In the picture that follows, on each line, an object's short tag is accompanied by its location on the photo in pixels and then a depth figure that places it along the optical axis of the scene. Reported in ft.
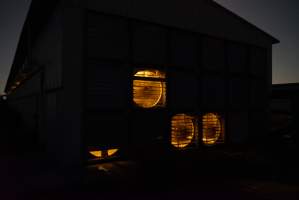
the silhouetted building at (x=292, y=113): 28.12
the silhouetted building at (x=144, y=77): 19.19
